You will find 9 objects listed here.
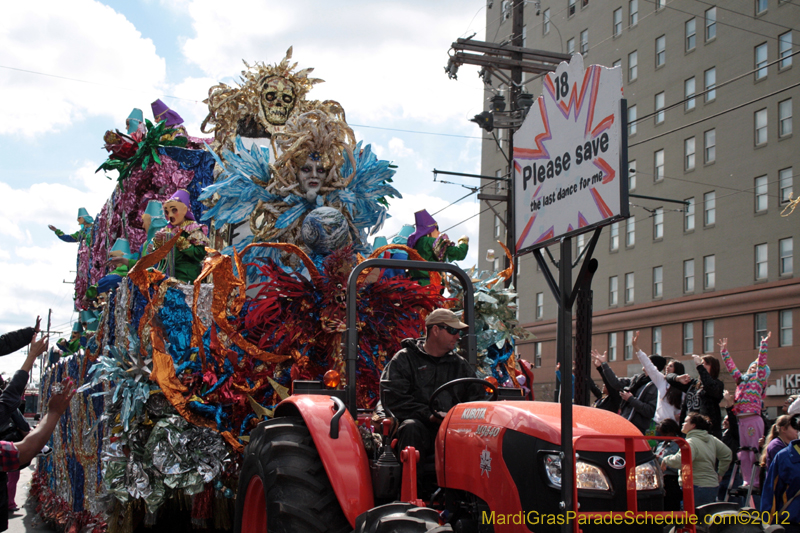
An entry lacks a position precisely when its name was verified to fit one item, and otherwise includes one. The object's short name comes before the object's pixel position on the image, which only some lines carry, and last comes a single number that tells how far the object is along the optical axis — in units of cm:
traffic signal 1672
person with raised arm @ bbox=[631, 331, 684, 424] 763
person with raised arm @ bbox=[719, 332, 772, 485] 777
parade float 630
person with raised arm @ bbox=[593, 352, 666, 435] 731
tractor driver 436
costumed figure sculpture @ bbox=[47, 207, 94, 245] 1210
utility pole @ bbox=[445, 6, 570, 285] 1655
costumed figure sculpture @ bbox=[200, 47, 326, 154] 946
